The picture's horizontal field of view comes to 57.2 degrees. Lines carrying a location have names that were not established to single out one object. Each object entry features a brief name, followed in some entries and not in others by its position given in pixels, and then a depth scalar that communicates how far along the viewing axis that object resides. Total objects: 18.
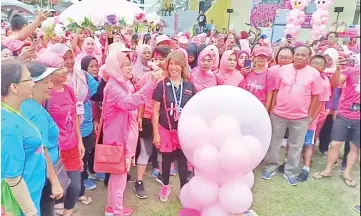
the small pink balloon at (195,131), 1.87
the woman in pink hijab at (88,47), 3.82
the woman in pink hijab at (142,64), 3.27
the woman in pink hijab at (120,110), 2.22
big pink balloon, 1.84
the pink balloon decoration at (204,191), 1.94
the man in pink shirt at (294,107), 3.10
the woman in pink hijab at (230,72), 3.22
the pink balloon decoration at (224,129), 1.80
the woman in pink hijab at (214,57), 3.15
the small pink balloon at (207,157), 1.85
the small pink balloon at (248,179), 2.04
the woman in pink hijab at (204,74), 3.11
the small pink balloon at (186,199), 2.10
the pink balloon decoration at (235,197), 1.88
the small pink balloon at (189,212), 2.14
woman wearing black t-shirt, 2.54
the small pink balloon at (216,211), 1.97
